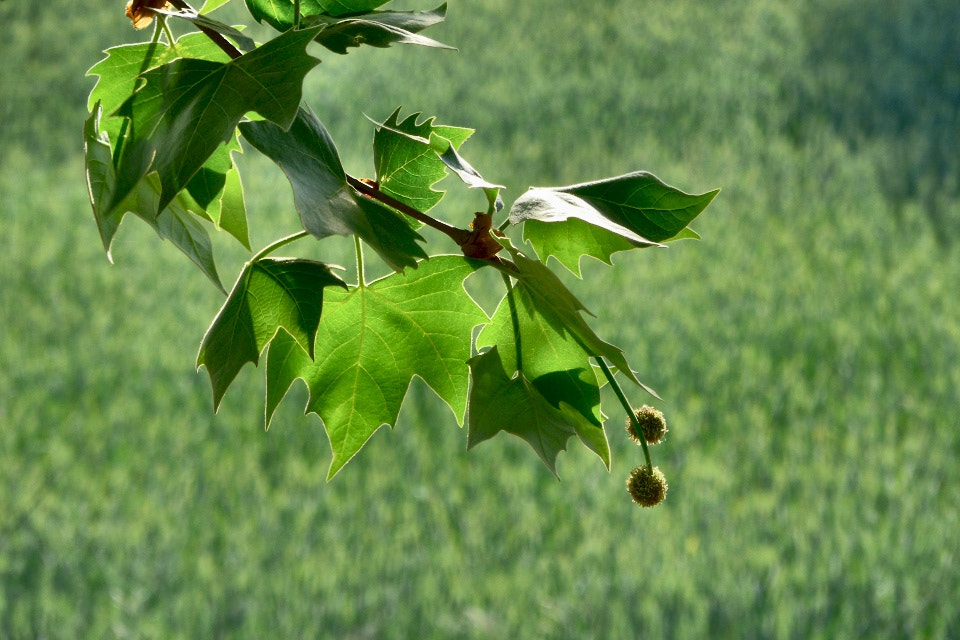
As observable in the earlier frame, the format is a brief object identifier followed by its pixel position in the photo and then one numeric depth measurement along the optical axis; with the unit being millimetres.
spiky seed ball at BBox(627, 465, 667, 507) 2517
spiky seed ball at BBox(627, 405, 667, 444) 2530
